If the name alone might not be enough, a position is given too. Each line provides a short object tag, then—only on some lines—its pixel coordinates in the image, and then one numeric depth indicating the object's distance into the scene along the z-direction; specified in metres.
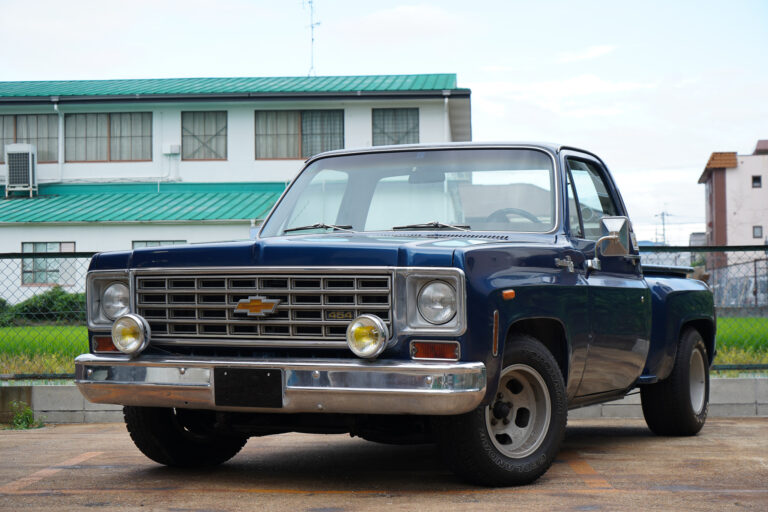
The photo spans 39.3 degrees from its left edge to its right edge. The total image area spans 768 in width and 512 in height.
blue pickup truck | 5.12
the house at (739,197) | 75.25
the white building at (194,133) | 30.80
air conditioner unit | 31.12
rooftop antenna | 37.73
